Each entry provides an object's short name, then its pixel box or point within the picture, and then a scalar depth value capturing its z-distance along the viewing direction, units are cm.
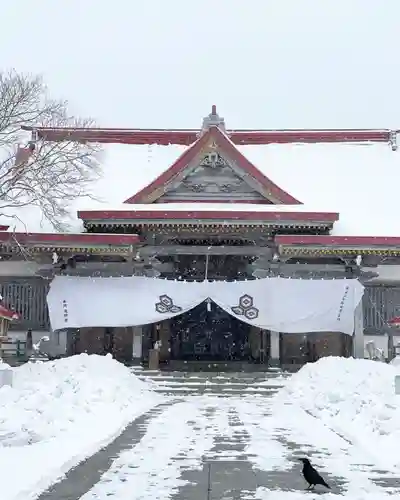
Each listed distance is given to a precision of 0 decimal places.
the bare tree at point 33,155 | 1360
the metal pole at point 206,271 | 1810
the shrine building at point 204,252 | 1741
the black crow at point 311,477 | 561
